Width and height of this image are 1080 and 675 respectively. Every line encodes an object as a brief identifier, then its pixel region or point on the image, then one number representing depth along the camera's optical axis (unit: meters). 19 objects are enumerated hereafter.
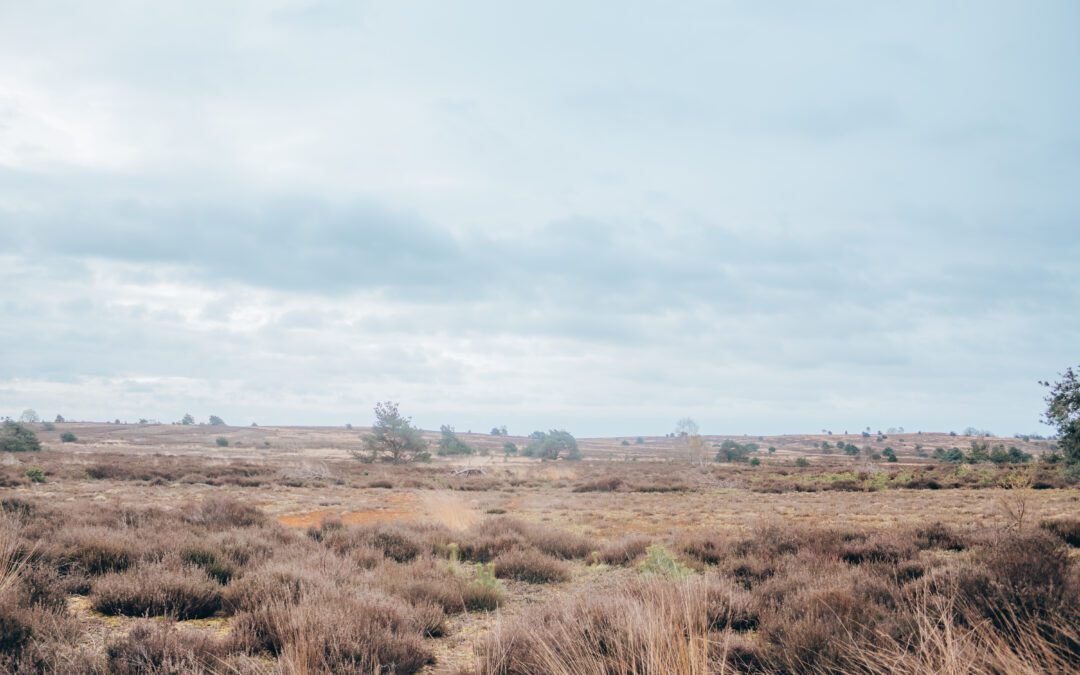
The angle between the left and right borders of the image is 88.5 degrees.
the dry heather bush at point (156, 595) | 6.39
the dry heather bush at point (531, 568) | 9.65
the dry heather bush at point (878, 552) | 8.88
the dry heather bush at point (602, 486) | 37.00
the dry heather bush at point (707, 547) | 10.73
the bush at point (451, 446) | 83.44
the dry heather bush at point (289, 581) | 6.32
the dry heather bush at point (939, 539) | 10.24
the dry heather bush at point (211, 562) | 8.02
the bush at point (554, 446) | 94.31
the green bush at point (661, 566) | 7.64
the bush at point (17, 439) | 47.90
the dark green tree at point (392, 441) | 60.88
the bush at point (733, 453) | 77.01
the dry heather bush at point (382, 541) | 10.46
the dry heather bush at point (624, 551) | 11.22
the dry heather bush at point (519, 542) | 11.59
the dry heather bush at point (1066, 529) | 10.16
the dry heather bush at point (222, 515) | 12.46
